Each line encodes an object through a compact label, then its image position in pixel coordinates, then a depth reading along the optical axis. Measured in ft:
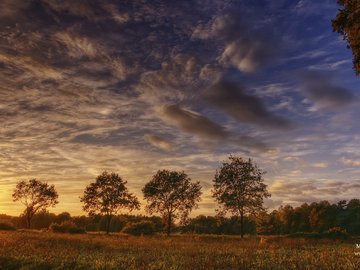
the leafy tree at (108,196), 261.24
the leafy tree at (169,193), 248.73
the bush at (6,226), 208.31
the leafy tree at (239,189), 195.83
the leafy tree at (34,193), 304.56
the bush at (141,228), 224.74
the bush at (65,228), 199.41
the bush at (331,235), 151.19
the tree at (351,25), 53.72
